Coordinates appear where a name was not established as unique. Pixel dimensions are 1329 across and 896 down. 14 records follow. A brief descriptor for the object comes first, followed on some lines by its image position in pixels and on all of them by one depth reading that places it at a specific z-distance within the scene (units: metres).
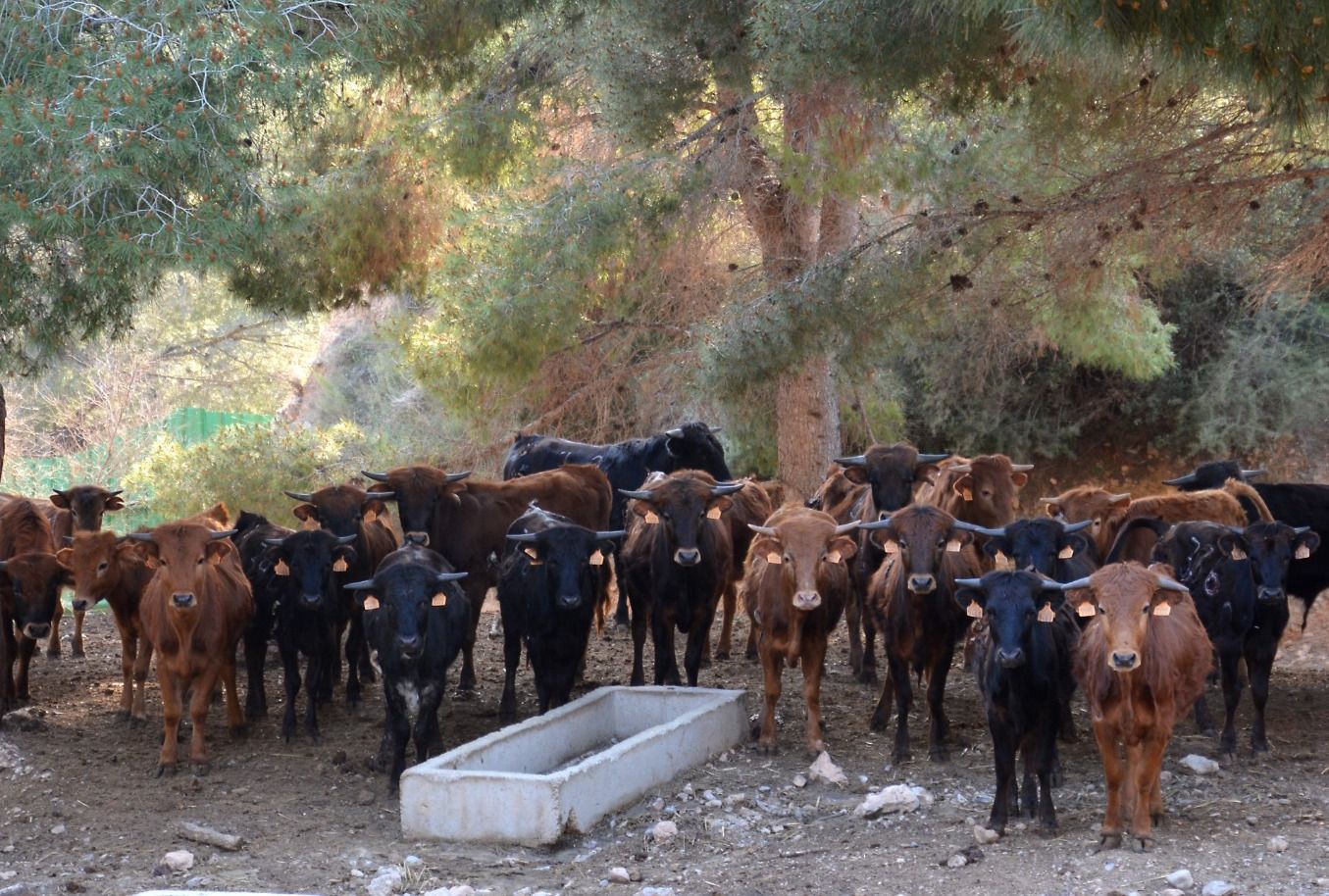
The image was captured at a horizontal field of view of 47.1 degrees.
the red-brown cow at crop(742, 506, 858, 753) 9.84
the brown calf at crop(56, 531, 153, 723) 10.75
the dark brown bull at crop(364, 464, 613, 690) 12.14
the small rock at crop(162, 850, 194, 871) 7.76
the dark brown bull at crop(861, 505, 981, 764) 9.55
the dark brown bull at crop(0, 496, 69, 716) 10.95
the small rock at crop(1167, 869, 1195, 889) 6.68
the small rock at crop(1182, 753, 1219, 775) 9.05
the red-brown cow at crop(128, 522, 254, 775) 9.66
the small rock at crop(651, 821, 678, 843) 8.19
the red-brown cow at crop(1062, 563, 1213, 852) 7.36
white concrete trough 8.08
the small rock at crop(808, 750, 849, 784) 9.13
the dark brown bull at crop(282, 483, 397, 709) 11.45
